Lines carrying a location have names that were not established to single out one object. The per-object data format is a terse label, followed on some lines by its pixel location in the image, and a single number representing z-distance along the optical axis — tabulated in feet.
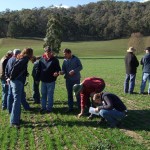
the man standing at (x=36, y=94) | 44.37
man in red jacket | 33.32
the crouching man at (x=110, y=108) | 30.48
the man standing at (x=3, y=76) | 39.50
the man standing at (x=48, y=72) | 36.88
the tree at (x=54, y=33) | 288.75
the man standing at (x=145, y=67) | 51.67
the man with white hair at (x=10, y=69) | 33.86
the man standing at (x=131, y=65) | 51.11
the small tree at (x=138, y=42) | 332.80
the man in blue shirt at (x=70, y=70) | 37.27
